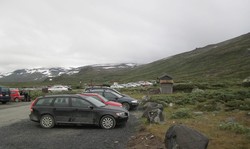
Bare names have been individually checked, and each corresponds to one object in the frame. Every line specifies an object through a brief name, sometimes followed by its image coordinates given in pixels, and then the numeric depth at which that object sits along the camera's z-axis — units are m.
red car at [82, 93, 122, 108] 11.12
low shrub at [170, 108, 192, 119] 9.95
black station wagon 8.80
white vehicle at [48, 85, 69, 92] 37.93
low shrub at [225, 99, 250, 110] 11.66
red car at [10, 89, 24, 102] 22.50
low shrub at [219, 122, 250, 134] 6.93
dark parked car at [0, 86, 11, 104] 19.37
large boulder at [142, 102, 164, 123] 9.02
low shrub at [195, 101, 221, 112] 11.85
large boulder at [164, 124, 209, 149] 5.03
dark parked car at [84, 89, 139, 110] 13.92
